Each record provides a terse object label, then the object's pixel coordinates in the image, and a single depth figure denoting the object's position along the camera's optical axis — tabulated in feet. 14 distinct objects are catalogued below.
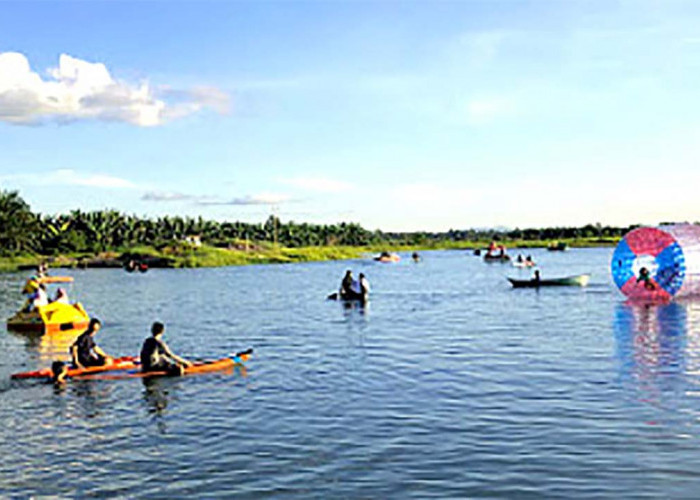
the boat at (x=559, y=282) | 184.75
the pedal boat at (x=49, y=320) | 114.21
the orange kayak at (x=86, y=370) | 71.97
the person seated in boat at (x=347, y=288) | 158.20
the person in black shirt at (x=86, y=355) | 74.13
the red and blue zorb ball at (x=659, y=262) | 124.57
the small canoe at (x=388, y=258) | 474.00
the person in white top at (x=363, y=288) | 157.42
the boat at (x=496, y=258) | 384.06
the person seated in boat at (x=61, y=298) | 119.03
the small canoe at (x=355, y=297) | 157.79
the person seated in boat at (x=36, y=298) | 115.96
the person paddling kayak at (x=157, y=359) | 71.41
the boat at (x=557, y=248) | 590.14
